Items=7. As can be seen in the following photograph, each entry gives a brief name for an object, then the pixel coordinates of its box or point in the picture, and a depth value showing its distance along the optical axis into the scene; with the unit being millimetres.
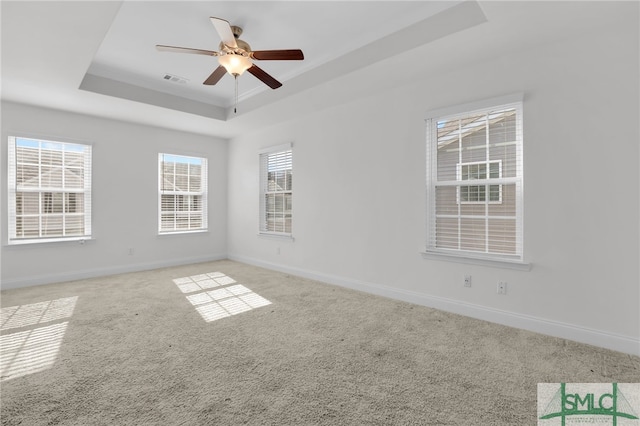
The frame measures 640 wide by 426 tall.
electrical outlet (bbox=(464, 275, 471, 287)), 3180
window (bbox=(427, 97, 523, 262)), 2961
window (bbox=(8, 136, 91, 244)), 4293
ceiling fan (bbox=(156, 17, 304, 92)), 2523
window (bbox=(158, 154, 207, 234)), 5727
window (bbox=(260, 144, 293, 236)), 5266
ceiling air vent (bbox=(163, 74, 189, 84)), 4113
